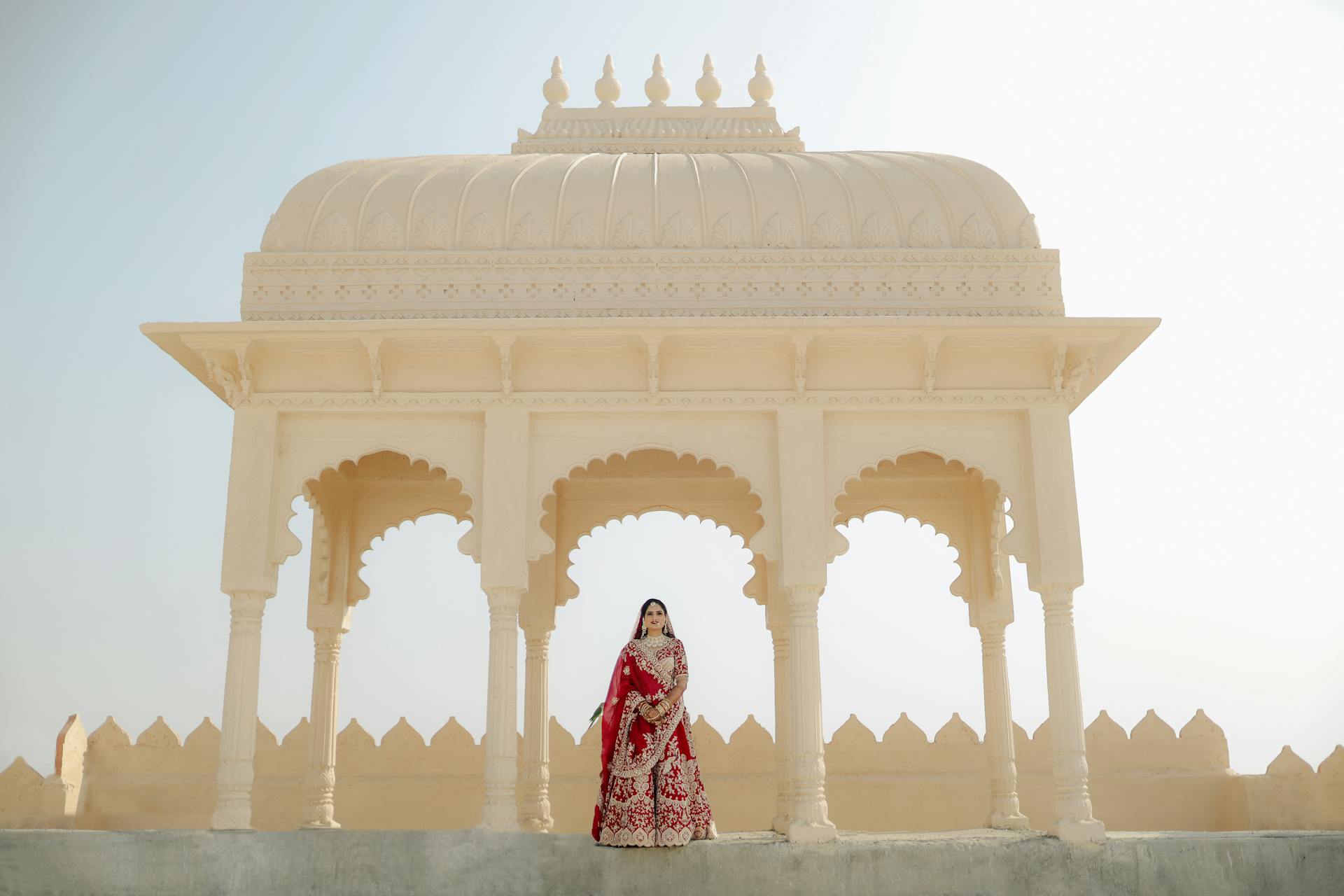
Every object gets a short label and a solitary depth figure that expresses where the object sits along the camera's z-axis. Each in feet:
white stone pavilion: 32.99
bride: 29.22
